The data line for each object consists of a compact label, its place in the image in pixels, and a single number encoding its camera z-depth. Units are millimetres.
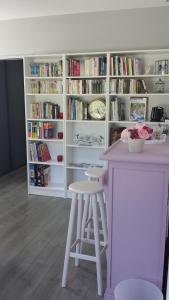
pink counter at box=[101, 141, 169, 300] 1846
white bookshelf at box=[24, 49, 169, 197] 3768
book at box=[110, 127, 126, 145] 3920
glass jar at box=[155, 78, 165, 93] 3709
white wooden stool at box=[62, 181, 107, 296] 2213
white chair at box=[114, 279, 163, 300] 1879
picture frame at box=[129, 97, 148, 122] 3807
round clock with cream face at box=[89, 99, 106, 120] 3967
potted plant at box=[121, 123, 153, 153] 1947
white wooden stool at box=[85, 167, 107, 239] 2648
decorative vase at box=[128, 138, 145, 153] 1942
